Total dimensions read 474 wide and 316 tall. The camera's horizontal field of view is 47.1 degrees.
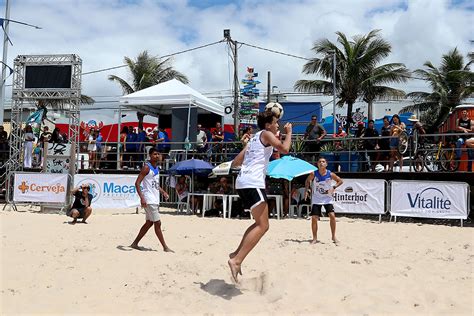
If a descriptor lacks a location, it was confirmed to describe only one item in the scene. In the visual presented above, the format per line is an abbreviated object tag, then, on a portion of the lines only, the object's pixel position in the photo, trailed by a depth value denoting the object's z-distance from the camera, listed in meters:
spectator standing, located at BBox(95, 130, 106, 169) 18.08
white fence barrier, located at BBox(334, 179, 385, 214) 13.35
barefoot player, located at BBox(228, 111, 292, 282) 5.63
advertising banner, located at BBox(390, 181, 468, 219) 12.44
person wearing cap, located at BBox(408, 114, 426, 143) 13.67
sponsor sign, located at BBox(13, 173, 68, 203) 14.84
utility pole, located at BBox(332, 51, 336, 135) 25.70
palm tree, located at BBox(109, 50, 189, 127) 34.56
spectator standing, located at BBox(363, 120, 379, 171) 14.59
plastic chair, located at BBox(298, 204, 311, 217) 14.30
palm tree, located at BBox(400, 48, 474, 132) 32.56
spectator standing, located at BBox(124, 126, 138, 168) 18.12
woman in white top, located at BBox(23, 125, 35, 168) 17.11
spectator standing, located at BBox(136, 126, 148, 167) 17.67
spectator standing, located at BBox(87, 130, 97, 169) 18.33
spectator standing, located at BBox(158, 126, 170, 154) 17.35
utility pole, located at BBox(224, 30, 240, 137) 26.21
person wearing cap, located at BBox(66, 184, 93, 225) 12.12
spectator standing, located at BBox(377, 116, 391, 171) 14.52
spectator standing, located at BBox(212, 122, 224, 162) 16.38
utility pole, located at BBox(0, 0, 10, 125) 22.02
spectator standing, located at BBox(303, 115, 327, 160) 15.30
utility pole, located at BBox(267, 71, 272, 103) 31.52
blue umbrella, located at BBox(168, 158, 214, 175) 14.95
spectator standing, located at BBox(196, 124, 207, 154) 16.59
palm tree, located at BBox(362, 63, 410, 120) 28.73
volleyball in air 5.90
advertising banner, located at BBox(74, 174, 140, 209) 15.28
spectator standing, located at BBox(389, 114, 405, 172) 13.86
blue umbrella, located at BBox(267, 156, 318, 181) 13.38
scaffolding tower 16.92
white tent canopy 18.36
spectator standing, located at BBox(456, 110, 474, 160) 13.26
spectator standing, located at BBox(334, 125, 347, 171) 15.15
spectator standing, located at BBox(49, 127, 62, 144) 17.73
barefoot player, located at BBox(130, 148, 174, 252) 8.31
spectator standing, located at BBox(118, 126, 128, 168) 18.17
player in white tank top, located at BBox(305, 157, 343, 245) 9.82
